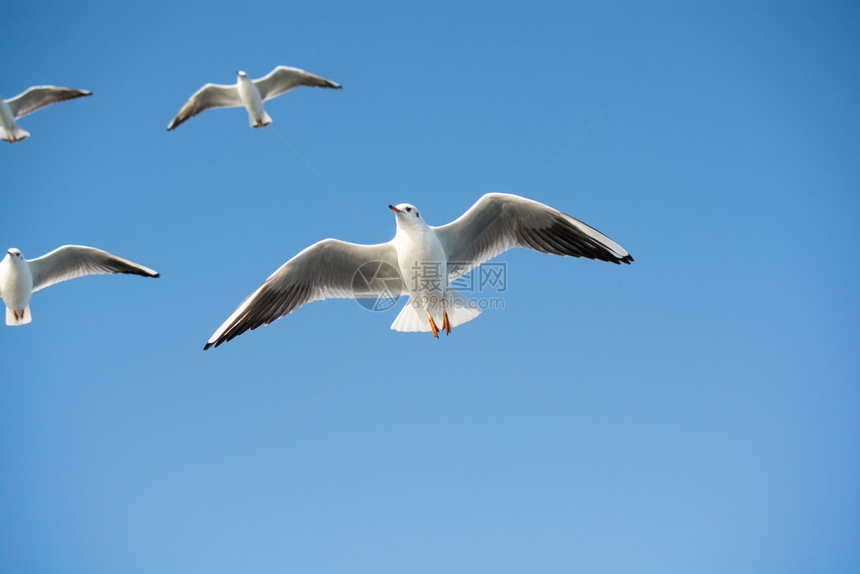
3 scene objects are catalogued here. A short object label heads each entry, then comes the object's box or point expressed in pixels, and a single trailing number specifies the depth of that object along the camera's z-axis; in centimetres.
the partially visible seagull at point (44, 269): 875
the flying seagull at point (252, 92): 1130
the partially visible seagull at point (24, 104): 1169
